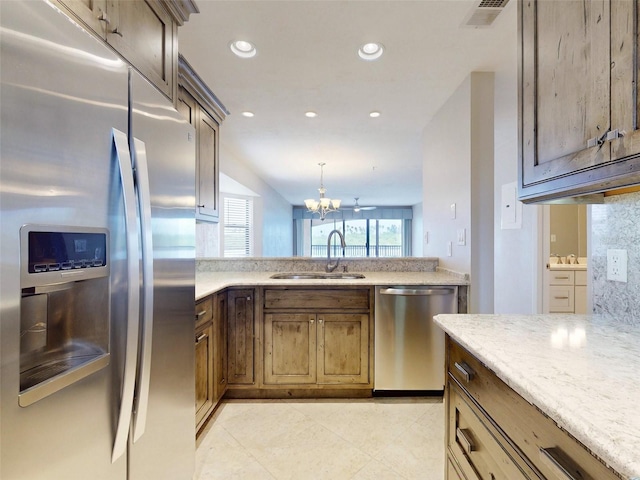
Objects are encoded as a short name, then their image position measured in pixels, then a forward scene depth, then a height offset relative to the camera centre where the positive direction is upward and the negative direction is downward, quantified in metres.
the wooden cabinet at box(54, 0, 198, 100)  1.05 +0.82
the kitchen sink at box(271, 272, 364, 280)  2.98 -0.31
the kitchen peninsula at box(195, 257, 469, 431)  2.48 -0.72
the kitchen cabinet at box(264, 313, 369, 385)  2.48 -0.81
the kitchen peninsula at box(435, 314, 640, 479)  0.55 -0.30
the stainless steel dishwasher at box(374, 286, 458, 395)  2.44 -0.71
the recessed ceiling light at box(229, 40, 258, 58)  2.08 +1.27
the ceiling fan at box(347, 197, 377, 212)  10.02 +1.15
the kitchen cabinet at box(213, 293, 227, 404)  2.24 -0.77
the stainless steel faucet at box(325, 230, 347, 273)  3.11 -0.21
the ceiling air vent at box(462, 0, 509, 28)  1.71 +1.26
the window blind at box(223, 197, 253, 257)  5.48 +0.28
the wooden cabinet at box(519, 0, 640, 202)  0.78 +0.42
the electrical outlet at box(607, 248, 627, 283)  1.17 -0.08
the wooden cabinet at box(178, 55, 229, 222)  2.18 +0.89
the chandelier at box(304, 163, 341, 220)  5.77 +0.70
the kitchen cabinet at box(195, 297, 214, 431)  1.92 -0.74
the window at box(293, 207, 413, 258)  11.09 +0.34
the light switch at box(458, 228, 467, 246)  2.50 +0.06
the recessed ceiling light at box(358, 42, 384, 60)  2.08 +1.26
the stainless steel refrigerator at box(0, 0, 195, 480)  0.63 -0.04
